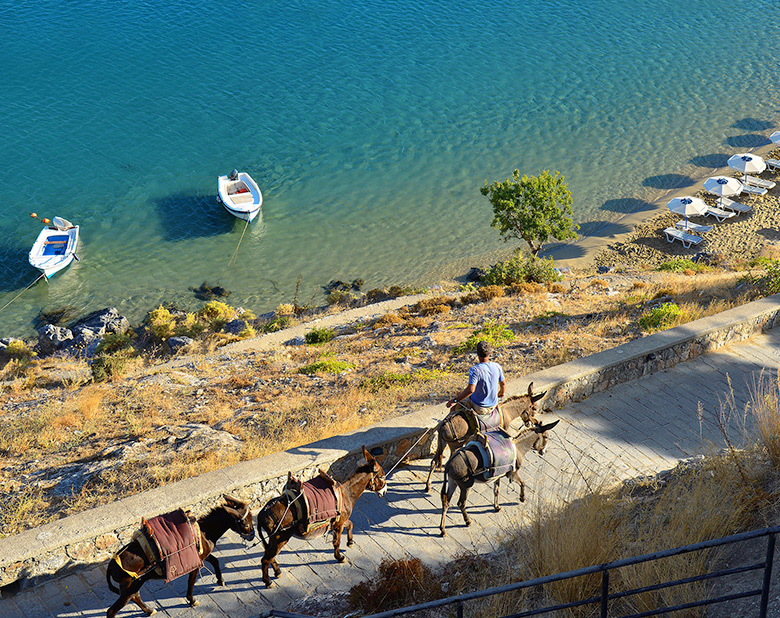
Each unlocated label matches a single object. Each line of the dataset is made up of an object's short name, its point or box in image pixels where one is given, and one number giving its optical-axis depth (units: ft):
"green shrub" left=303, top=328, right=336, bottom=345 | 69.51
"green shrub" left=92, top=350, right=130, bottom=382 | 60.90
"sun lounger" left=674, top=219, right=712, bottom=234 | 107.86
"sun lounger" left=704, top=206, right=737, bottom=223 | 111.65
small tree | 93.71
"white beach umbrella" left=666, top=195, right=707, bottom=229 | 108.88
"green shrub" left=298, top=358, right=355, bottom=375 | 53.36
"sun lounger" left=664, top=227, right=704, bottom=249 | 105.40
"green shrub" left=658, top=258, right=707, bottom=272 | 88.18
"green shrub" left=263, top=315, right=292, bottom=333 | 82.99
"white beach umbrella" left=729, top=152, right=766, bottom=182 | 120.47
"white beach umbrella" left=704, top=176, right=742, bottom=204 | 113.60
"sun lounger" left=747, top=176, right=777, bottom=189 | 118.62
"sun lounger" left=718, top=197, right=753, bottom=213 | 112.98
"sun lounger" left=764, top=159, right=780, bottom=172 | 126.62
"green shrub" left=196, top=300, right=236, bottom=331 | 91.87
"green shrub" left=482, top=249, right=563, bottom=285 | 87.66
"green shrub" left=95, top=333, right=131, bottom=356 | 83.11
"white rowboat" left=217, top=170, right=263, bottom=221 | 117.39
